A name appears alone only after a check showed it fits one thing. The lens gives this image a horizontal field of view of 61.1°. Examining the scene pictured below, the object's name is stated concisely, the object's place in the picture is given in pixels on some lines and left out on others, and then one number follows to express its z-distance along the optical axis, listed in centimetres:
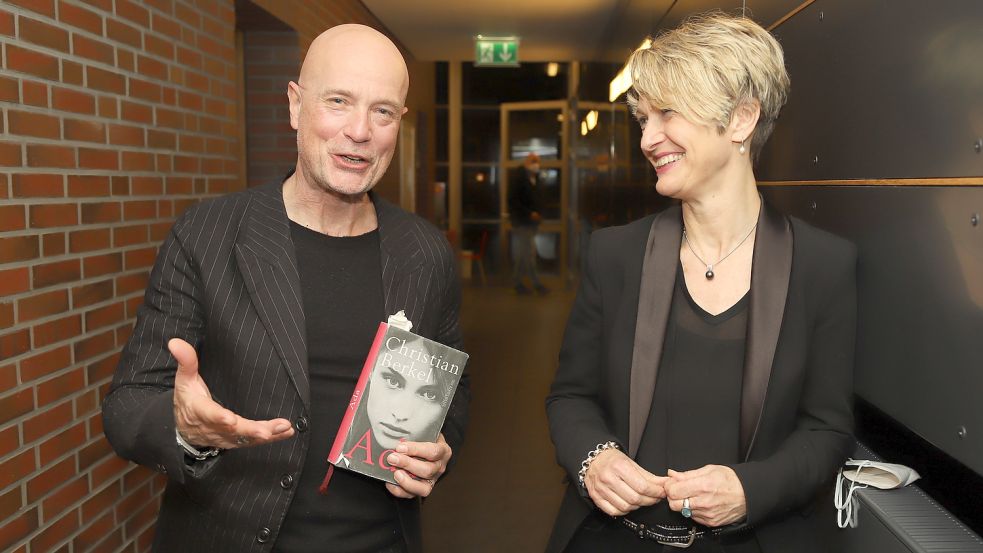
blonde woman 158
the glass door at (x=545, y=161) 1386
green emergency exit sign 991
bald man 167
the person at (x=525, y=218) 1235
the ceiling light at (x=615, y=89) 676
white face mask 159
